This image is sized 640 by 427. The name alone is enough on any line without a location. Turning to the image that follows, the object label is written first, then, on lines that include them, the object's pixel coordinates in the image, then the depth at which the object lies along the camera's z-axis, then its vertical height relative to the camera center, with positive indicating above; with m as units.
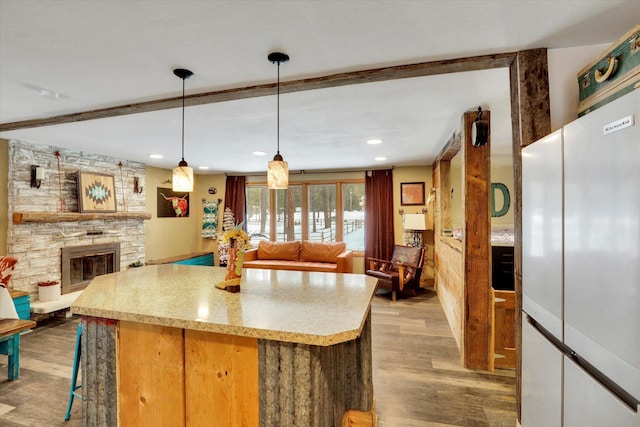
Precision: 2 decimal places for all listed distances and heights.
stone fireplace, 3.87 -0.12
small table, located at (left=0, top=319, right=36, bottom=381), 2.62 -1.09
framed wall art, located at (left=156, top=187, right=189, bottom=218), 6.30 +0.23
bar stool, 2.15 -1.11
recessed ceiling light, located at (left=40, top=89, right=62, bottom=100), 2.36 +0.94
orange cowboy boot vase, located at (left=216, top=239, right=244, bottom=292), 1.96 -0.36
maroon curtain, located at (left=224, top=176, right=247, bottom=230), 7.07 +0.41
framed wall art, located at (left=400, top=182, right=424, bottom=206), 6.14 +0.41
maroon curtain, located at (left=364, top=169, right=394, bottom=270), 6.23 -0.07
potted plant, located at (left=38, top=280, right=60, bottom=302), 4.00 -0.99
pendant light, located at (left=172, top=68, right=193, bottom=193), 2.16 +0.26
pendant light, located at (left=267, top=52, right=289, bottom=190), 2.00 +0.26
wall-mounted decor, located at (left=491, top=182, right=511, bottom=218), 5.87 +0.29
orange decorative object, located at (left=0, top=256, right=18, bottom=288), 2.80 -0.50
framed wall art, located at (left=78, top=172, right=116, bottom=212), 4.52 +0.34
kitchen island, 1.35 -0.71
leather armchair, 5.00 -1.00
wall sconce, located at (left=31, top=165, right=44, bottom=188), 3.99 +0.52
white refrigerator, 0.89 -0.20
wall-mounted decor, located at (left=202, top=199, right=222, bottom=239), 7.21 -0.05
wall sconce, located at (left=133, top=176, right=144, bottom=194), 5.57 +0.53
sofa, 5.61 -0.82
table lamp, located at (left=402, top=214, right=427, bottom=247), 5.54 -0.23
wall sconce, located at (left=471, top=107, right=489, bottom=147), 2.59 +0.68
